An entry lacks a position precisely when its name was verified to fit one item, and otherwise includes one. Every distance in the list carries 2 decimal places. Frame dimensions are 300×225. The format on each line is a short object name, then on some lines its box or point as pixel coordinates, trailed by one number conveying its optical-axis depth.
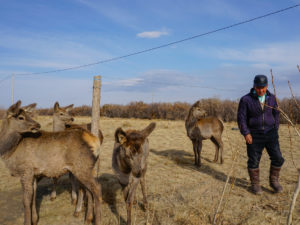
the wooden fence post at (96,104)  6.96
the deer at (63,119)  7.71
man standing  6.27
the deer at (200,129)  9.79
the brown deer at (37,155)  4.81
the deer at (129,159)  4.42
